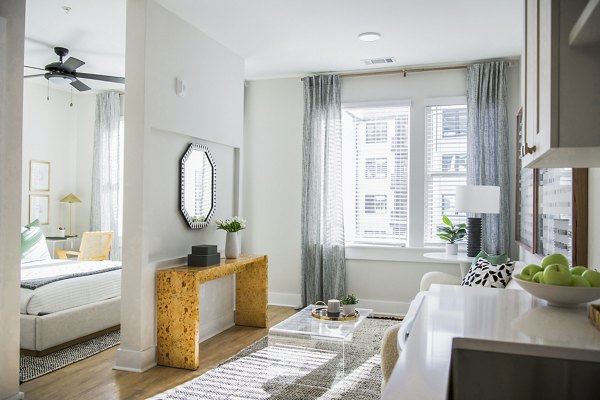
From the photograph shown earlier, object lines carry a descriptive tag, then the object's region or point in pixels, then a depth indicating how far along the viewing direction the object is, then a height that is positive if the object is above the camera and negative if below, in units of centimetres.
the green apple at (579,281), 154 -23
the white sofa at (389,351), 239 -73
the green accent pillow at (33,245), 519 -47
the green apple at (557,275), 155 -22
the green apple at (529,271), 174 -23
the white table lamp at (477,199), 430 +8
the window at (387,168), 530 +44
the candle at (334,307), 362 -77
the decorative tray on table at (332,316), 354 -83
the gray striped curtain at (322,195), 543 +12
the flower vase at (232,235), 438 -28
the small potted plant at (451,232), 487 -25
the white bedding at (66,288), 379 -72
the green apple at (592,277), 156 -22
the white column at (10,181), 278 +12
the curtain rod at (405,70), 496 +151
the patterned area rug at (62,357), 340 -120
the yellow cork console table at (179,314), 354 -83
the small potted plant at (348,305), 363 -75
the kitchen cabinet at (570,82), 127 +34
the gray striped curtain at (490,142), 486 +67
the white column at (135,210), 351 -5
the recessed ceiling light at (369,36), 422 +152
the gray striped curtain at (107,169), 652 +47
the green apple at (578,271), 169 -22
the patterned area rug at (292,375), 301 -119
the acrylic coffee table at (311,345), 327 -98
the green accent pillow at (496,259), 380 -42
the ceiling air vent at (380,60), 497 +154
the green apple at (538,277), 161 -24
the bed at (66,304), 374 -85
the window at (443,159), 514 +53
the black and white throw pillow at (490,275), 324 -47
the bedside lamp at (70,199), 648 +5
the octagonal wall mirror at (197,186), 408 +17
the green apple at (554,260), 170 -18
